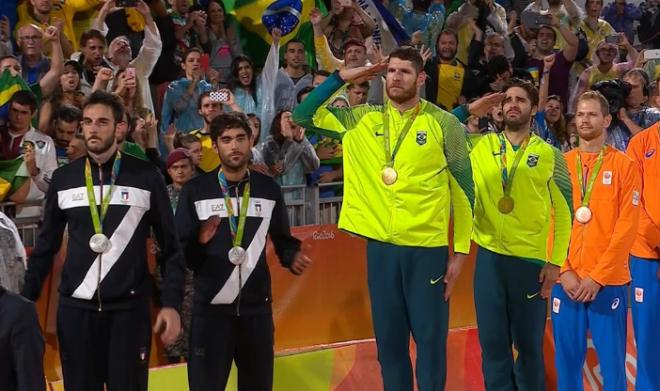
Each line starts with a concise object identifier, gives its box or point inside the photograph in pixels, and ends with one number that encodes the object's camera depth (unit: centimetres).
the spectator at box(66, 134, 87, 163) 943
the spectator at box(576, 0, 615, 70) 1661
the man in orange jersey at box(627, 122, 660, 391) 889
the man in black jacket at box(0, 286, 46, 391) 522
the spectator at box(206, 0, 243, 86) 1312
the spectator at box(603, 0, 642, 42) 1814
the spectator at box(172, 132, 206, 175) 1008
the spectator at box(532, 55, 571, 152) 1300
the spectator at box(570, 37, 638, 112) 1456
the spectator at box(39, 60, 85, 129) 995
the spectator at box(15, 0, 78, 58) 1116
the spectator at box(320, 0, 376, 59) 1396
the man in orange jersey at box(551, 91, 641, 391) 851
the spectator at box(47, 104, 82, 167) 977
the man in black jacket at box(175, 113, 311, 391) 751
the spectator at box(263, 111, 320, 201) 1054
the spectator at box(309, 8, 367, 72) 1293
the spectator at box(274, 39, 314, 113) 1200
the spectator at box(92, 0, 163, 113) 1099
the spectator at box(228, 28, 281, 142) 1180
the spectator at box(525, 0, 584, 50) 1620
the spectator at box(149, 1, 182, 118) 1209
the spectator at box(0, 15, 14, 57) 1068
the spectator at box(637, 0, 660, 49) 1825
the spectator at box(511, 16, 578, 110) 1534
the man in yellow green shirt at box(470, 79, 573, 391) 856
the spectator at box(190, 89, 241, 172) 1027
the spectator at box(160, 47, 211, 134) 1141
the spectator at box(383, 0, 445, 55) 1500
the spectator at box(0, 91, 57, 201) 909
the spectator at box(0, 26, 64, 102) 1011
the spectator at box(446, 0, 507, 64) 1518
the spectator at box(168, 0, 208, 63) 1246
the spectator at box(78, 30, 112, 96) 1104
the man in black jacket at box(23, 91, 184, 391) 680
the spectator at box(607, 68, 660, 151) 1219
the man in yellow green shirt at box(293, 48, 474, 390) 771
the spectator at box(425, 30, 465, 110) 1400
